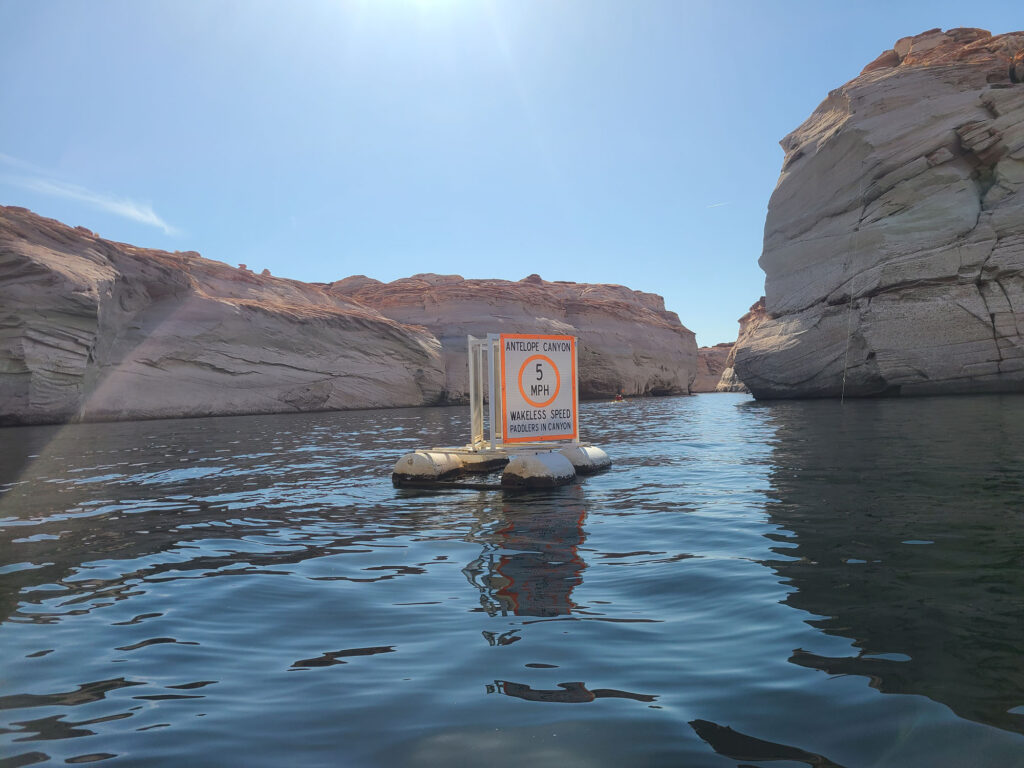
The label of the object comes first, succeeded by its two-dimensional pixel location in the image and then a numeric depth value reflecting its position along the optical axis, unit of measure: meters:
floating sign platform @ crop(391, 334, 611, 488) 11.09
